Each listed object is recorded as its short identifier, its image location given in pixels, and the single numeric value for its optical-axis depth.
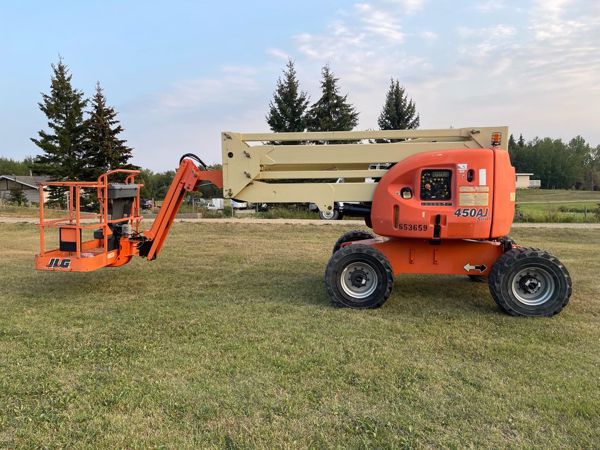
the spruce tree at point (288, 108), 32.06
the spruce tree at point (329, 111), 31.67
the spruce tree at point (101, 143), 35.81
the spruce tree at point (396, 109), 34.62
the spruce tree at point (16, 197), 39.81
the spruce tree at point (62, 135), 36.09
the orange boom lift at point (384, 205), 6.05
